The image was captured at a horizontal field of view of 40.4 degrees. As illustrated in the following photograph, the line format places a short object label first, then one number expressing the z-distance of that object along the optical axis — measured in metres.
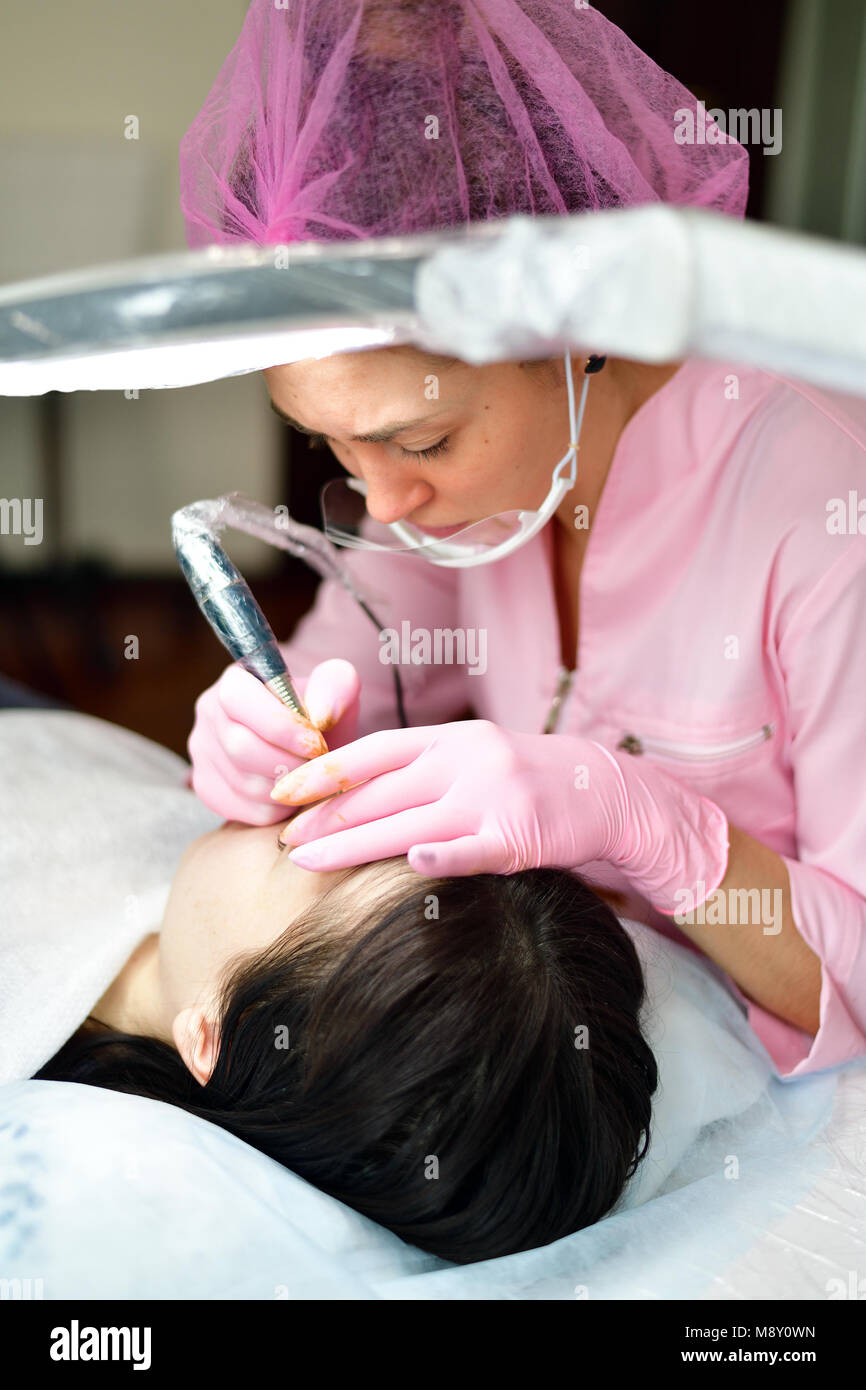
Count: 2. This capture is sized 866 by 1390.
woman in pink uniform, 0.93
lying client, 0.88
